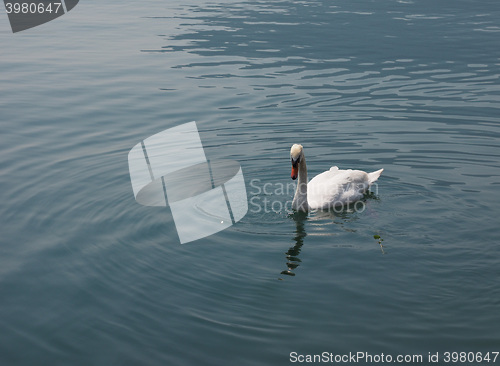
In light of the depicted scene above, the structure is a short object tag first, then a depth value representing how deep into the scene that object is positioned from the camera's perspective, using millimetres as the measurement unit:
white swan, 12297
